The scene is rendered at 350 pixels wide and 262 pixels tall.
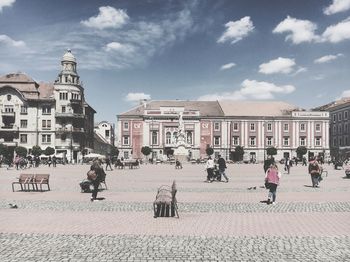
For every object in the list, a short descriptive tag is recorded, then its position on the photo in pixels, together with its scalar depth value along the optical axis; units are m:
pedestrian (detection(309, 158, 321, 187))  22.75
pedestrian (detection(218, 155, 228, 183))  26.55
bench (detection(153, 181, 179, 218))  12.65
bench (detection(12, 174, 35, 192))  19.92
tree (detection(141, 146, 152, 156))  84.75
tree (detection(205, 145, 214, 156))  83.38
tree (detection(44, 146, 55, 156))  70.31
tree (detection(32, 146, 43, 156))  67.06
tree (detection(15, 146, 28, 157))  65.44
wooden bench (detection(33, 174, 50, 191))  20.03
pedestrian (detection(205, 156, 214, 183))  26.32
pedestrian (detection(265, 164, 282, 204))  15.73
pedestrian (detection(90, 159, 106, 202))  16.50
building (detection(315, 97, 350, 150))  93.00
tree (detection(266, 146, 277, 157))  84.38
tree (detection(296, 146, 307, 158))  85.31
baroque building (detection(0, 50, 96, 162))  76.19
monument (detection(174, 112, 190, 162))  71.09
